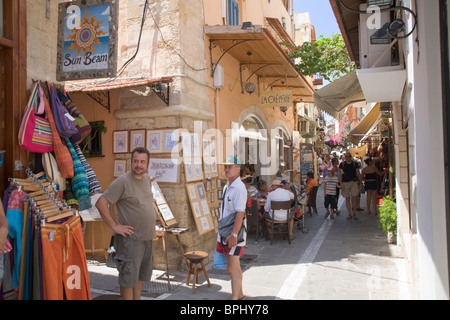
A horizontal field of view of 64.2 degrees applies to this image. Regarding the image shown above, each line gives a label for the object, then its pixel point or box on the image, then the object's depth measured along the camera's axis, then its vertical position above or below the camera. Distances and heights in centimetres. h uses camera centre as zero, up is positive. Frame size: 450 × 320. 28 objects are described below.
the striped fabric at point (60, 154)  377 +19
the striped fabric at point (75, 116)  417 +65
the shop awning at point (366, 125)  1078 +154
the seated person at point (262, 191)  900 -60
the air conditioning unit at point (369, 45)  518 +185
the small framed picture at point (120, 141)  686 +58
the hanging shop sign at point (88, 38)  464 +176
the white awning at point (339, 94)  650 +141
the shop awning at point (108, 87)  597 +148
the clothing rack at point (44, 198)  340 -26
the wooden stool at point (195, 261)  512 -131
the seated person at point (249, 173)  958 -12
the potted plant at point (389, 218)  741 -109
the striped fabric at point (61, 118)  385 +59
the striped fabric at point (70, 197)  393 -28
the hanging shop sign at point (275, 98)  990 +198
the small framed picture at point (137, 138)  669 +61
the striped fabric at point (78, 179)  393 -8
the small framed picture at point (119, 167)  687 +8
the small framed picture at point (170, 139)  639 +55
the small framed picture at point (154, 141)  652 +54
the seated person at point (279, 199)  774 -67
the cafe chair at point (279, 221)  769 -114
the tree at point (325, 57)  1050 +329
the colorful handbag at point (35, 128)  357 +45
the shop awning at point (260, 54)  714 +270
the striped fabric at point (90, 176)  416 -5
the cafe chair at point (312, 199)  1099 -99
